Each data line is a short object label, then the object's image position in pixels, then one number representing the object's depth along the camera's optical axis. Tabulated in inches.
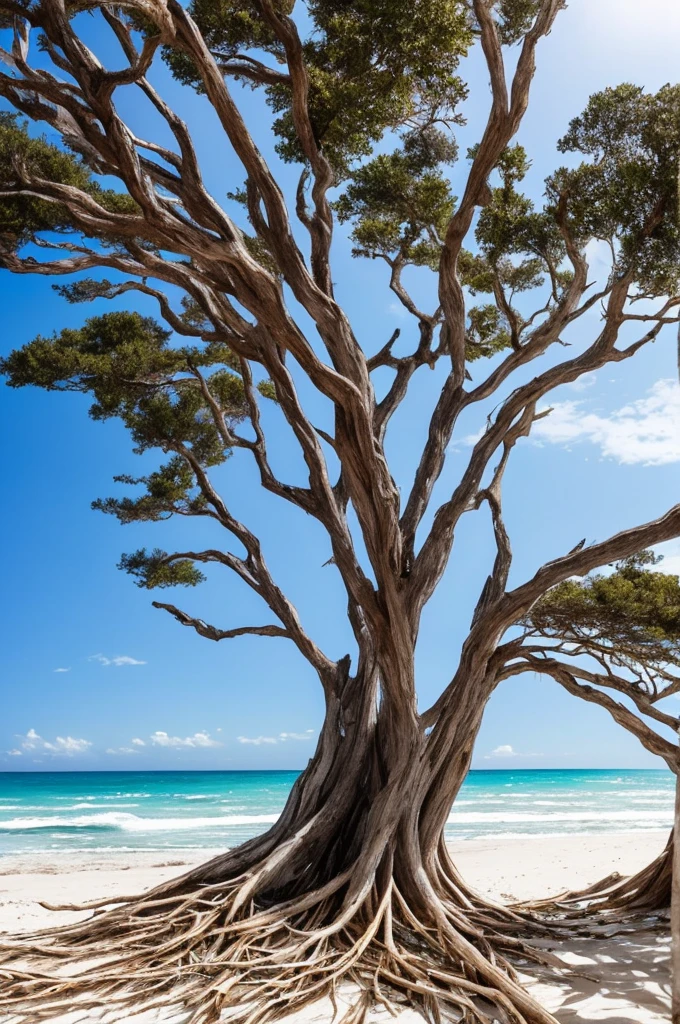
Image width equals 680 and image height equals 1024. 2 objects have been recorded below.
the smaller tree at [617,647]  191.9
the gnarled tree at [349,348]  142.5
